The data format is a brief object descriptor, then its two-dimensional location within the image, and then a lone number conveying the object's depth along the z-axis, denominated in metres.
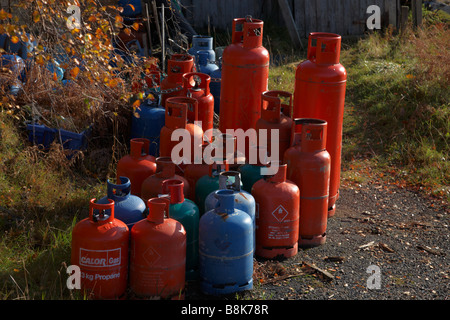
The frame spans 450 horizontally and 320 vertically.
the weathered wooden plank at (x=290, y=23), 9.52
